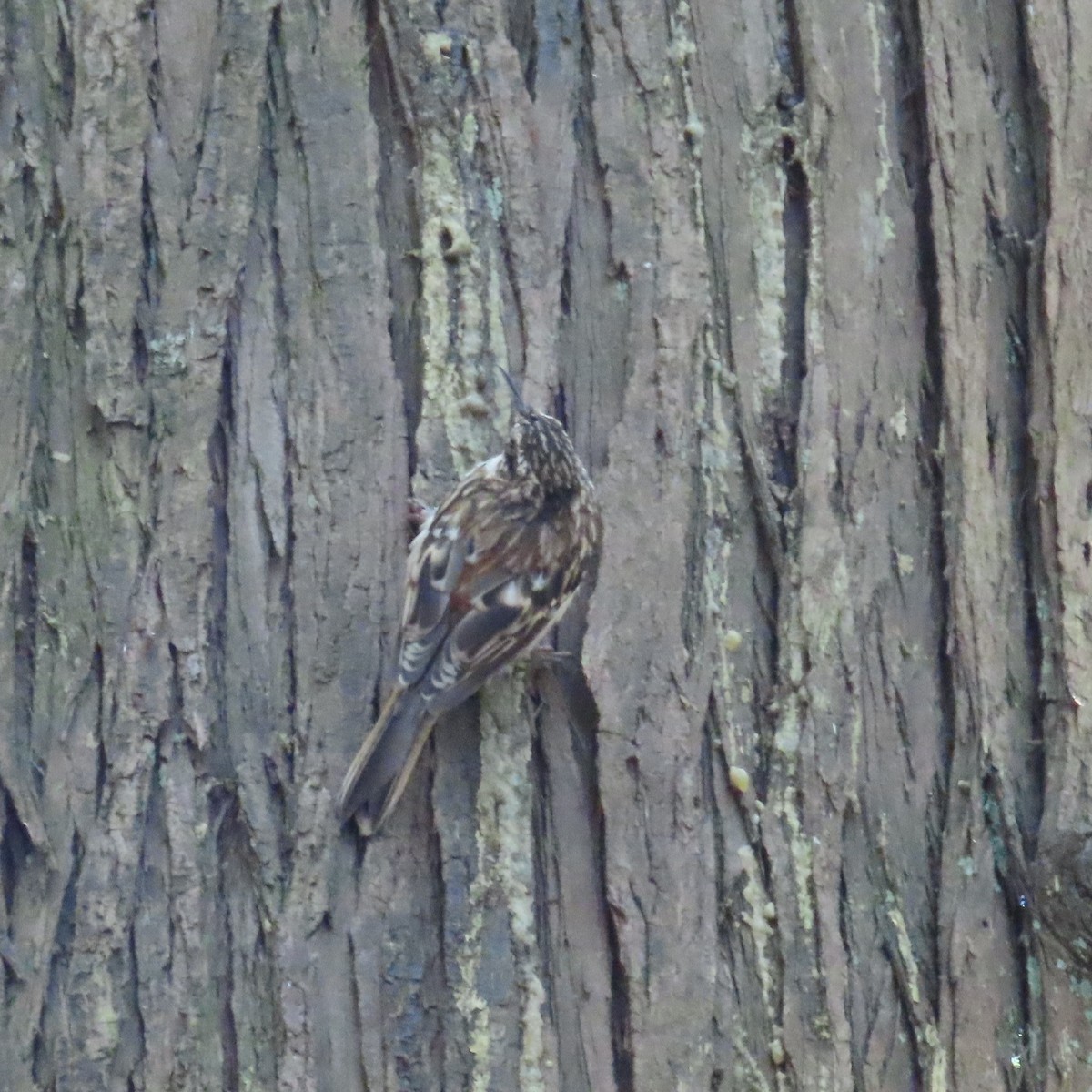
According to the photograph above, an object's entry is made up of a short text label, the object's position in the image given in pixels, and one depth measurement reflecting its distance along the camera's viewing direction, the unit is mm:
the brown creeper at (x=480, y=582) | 6156
